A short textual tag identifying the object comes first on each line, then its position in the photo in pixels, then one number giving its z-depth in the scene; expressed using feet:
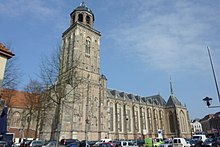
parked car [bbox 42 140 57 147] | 73.42
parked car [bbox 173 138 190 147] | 76.98
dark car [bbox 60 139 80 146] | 90.13
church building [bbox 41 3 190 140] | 127.75
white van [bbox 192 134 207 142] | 114.20
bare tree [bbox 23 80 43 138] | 91.35
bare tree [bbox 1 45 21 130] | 65.24
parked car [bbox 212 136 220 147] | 73.88
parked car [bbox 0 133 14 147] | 79.98
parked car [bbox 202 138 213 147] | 78.03
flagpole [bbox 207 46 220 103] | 50.92
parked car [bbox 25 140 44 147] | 79.82
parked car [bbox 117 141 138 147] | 83.20
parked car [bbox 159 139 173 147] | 78.96
